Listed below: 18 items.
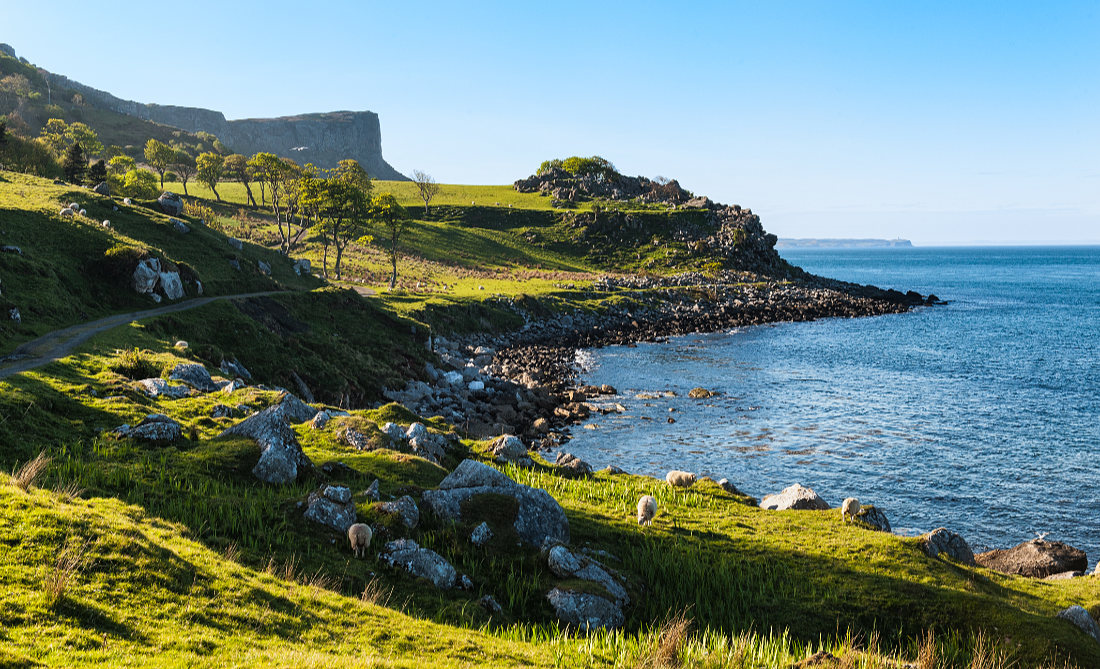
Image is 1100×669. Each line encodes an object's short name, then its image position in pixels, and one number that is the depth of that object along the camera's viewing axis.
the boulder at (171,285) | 43.56
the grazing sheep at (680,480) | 27.08
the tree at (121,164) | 125.94
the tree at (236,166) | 136.62
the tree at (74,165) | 77.62
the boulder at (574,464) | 27.41
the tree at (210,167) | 129.12
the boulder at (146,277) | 41.91
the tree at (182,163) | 147.01
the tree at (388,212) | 87.75
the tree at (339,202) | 81.50
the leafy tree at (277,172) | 93.56
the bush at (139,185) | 95.94
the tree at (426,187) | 175.62
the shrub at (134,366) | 27.31
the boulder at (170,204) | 63.84
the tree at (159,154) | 128.12
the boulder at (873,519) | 22.88
